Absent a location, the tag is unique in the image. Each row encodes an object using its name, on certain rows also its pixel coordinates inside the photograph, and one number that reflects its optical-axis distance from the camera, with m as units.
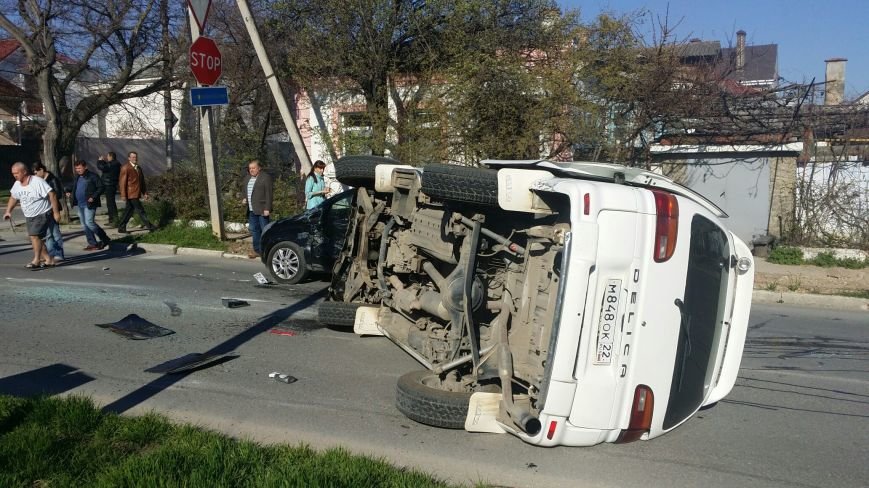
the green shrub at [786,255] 14.23
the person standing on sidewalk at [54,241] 12.24
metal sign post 13.49
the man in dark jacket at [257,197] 12.80
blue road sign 13.07
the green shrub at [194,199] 16.48
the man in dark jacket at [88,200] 13.87
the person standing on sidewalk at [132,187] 15.02
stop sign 12.89
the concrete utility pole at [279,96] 14.18
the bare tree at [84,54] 16.39
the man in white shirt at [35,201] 11.57
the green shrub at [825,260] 14.08
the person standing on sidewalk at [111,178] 16.11
